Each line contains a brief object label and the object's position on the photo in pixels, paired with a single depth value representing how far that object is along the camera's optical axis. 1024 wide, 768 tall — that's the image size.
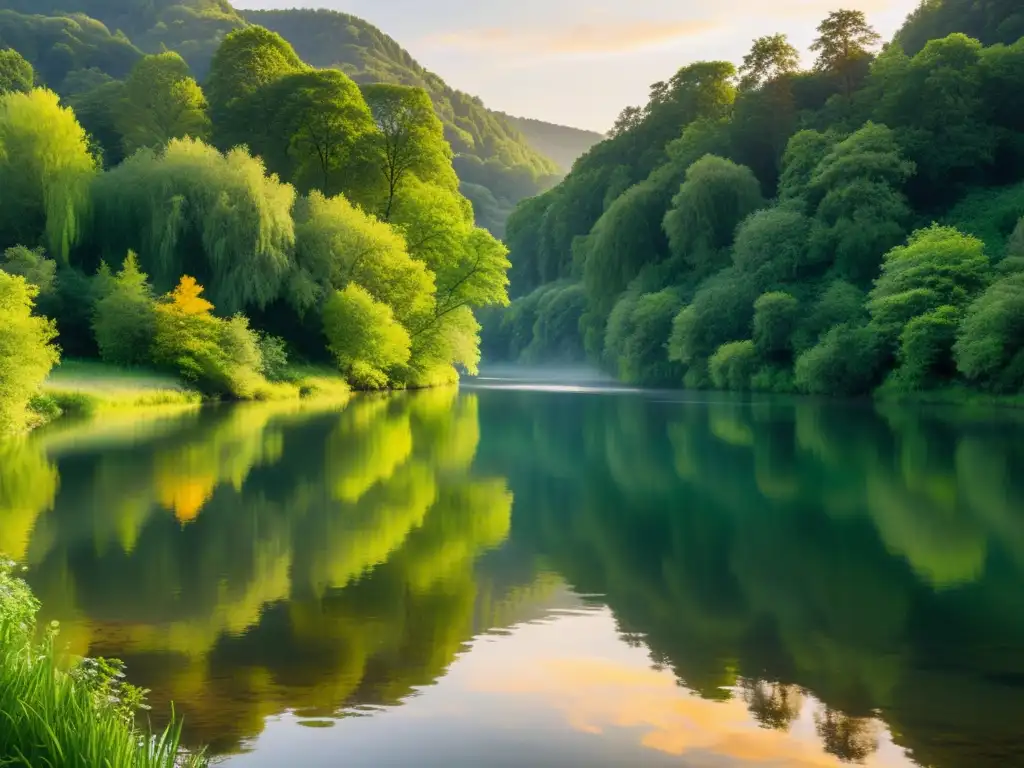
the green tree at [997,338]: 39.56
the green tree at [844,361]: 47.75
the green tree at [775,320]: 51.59
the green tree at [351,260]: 46.41
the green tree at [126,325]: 39.06
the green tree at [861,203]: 52.22
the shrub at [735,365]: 52.78
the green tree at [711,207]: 62.56
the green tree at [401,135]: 57.28
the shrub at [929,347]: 43.09
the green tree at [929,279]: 44.38
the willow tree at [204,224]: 42.47
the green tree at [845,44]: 69.75
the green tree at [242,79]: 56.97
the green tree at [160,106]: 58.12
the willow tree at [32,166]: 43.94
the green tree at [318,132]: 54.72
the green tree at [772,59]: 71.62
